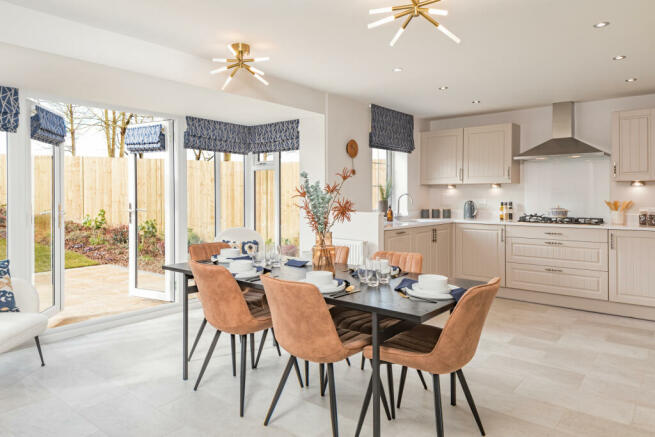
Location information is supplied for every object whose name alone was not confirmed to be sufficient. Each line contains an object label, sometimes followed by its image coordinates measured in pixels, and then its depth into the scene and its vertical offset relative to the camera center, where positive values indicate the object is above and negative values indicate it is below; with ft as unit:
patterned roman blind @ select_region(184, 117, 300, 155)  15.58 +2.94
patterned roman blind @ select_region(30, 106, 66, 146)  11.71 +2.45
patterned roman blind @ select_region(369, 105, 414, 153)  17.34 +3.43
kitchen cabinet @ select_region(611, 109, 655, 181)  14.78 +2.23
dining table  6.17 -1.37
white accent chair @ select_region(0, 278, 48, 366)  8.70 -2.25
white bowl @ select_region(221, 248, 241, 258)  10.08 -0.93
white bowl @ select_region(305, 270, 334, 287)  7.27 -1.12
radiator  14.40 -1.25
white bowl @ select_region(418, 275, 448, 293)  6.90 -1.15
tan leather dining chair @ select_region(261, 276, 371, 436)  6.40 -1.74
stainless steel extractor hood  16.28 +2.63
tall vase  8.77 -0.86
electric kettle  19.44 +0.06
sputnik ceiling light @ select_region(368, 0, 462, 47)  7.54 +3.58
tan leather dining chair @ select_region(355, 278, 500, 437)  6.04 -2.00
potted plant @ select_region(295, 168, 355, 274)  8.23 -0.15
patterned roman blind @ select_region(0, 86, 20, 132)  10.57 +2.61
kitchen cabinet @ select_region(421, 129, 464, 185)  19.17 +2.48
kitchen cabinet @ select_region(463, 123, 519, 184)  17.86 +2.41
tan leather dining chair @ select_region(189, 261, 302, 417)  7.82 -1.70
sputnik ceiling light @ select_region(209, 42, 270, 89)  10.59 +3.96
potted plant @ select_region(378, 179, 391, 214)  17.29 +0.62
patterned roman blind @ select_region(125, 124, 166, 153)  14.99 +2.61
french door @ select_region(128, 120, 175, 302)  15.25 -0.09
